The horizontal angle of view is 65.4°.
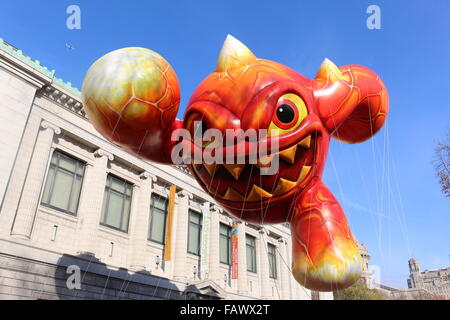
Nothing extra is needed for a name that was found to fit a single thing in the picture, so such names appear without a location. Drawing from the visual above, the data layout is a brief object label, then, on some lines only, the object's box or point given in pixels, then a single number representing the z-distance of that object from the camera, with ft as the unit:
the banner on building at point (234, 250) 74.95
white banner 69.62
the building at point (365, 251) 259.80
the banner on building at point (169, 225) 63.26
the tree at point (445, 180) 46.03
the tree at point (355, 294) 125.90
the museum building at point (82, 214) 45.47
